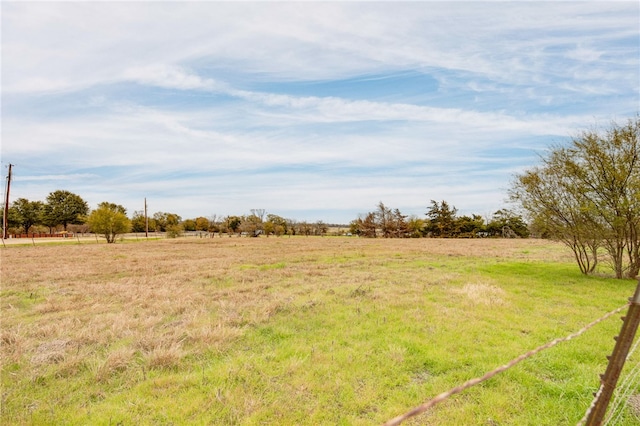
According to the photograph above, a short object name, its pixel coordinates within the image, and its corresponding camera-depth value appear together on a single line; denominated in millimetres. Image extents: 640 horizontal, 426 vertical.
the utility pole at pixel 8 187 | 41431
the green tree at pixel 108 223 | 46250
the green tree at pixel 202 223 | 94062
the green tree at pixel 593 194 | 12602
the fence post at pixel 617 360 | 2107
